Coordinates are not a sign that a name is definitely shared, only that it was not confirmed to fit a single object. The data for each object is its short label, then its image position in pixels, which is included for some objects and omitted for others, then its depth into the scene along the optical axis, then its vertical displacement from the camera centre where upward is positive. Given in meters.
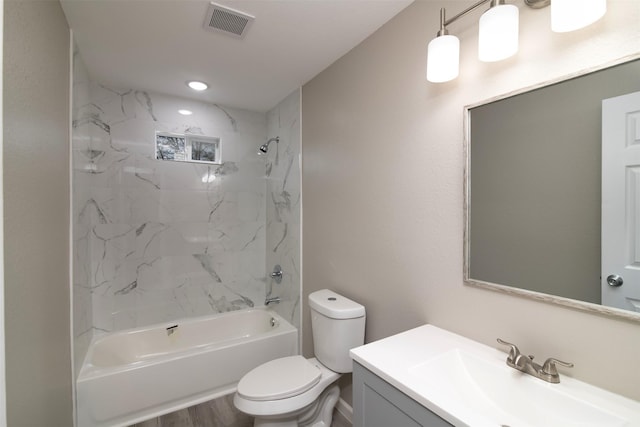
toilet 1.48 -0.98
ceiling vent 1.46 +1.07
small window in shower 2.62 +0.63
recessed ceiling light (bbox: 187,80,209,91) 2.31 +1.09
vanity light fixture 0.81 +0.63
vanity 0.78 -0.57
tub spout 2.82 -0.92
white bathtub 1.83 -1.20
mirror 0.88 +0.08
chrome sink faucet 0.88 -0.51
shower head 2.86 +0.72
